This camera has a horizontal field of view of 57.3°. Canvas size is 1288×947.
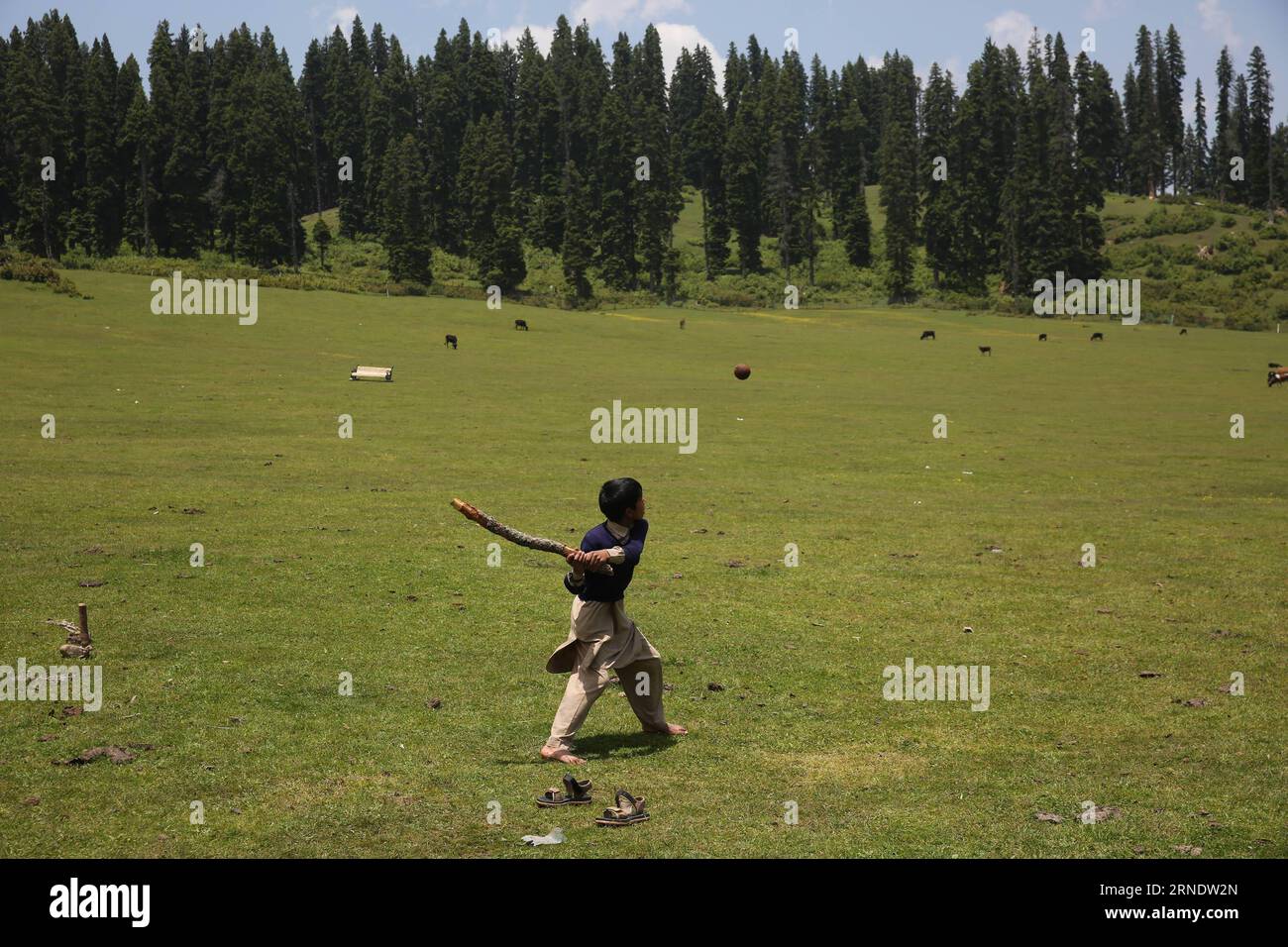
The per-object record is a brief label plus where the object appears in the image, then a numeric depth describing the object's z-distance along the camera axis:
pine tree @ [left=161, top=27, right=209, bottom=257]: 124.06
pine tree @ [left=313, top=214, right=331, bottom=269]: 135.94
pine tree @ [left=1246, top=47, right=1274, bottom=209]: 181.75
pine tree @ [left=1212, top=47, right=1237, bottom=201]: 193.10
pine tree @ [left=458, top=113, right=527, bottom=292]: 121.75
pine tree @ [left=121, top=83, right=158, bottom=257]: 121.12
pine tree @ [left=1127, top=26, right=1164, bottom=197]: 194.50
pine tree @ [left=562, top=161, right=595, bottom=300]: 124.25
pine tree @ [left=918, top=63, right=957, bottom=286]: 147.12
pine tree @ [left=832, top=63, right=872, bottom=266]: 154.38
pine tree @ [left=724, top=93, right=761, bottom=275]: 151.88
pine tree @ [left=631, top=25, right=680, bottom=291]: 133.50
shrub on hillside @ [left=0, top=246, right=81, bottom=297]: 70.50
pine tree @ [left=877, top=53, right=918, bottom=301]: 132.88
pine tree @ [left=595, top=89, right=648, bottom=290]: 136.75
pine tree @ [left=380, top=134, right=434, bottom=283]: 120.44
